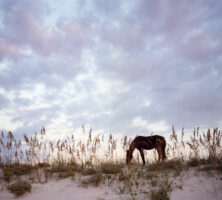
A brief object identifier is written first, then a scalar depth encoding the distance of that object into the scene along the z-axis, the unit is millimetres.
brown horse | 9180
